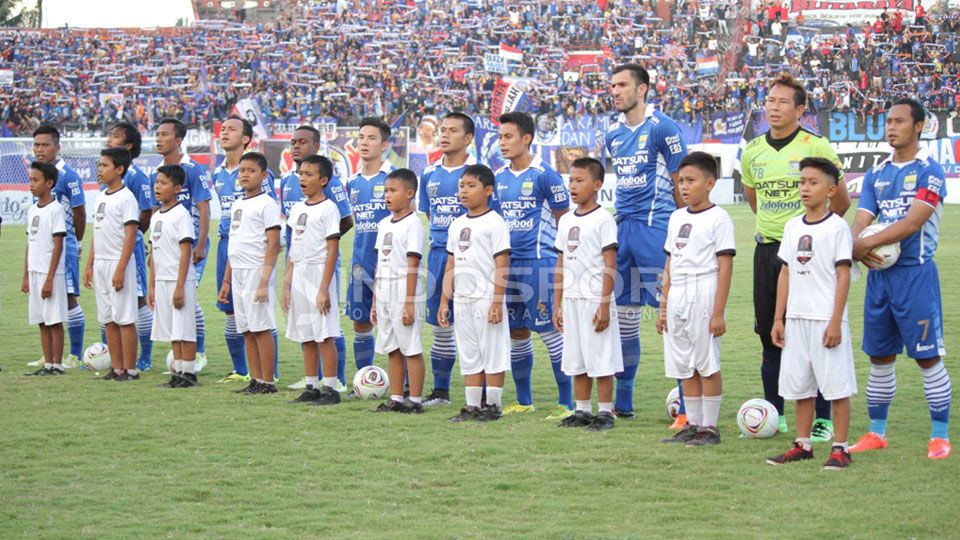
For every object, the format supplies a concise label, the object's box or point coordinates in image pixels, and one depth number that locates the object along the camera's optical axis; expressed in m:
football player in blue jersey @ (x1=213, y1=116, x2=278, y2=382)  10.11
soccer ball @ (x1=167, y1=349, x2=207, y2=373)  10.75
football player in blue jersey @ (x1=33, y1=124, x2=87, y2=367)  10.89
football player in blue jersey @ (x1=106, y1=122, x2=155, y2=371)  10.70
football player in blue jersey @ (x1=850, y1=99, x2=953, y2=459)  6.49
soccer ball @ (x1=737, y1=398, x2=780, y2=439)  7.16
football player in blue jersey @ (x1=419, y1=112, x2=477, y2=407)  8.63
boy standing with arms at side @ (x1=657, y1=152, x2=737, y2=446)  6.95
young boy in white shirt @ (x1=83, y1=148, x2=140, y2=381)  10.01
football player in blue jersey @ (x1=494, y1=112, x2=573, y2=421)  8.26
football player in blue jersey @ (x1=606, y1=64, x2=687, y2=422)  7.94
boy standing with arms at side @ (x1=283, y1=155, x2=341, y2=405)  8.89
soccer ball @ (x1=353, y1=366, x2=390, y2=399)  9.07
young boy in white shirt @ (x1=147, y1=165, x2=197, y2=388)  9.64
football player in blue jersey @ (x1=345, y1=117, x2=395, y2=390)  9.30
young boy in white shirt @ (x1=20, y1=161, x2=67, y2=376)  10.52
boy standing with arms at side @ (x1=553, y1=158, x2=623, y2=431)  7.54
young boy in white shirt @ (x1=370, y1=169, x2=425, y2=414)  8.41
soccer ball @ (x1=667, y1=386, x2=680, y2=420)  7.85
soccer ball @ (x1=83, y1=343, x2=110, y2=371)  10.61
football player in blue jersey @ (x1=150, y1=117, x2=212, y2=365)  10.39
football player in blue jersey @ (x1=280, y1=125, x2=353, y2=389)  9.44
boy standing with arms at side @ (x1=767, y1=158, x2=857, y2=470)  6.29
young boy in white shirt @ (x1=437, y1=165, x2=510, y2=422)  7.99
